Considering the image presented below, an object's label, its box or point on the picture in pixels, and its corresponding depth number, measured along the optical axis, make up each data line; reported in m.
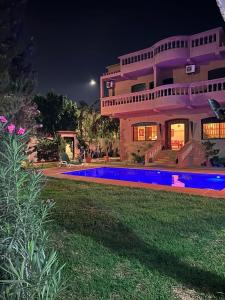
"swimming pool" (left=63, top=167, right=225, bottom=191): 10.22
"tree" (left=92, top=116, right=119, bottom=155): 20.39
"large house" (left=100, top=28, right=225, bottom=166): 14.85
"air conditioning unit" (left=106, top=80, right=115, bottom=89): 19.93
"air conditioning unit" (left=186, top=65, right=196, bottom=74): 15.71
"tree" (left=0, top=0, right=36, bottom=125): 5.46
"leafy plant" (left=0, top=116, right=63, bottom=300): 2.05
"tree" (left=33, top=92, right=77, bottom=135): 23.15
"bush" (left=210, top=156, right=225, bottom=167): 14.55
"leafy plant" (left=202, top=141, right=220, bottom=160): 14.99
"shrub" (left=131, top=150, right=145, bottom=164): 16.92
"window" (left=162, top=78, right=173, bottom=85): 17.11
